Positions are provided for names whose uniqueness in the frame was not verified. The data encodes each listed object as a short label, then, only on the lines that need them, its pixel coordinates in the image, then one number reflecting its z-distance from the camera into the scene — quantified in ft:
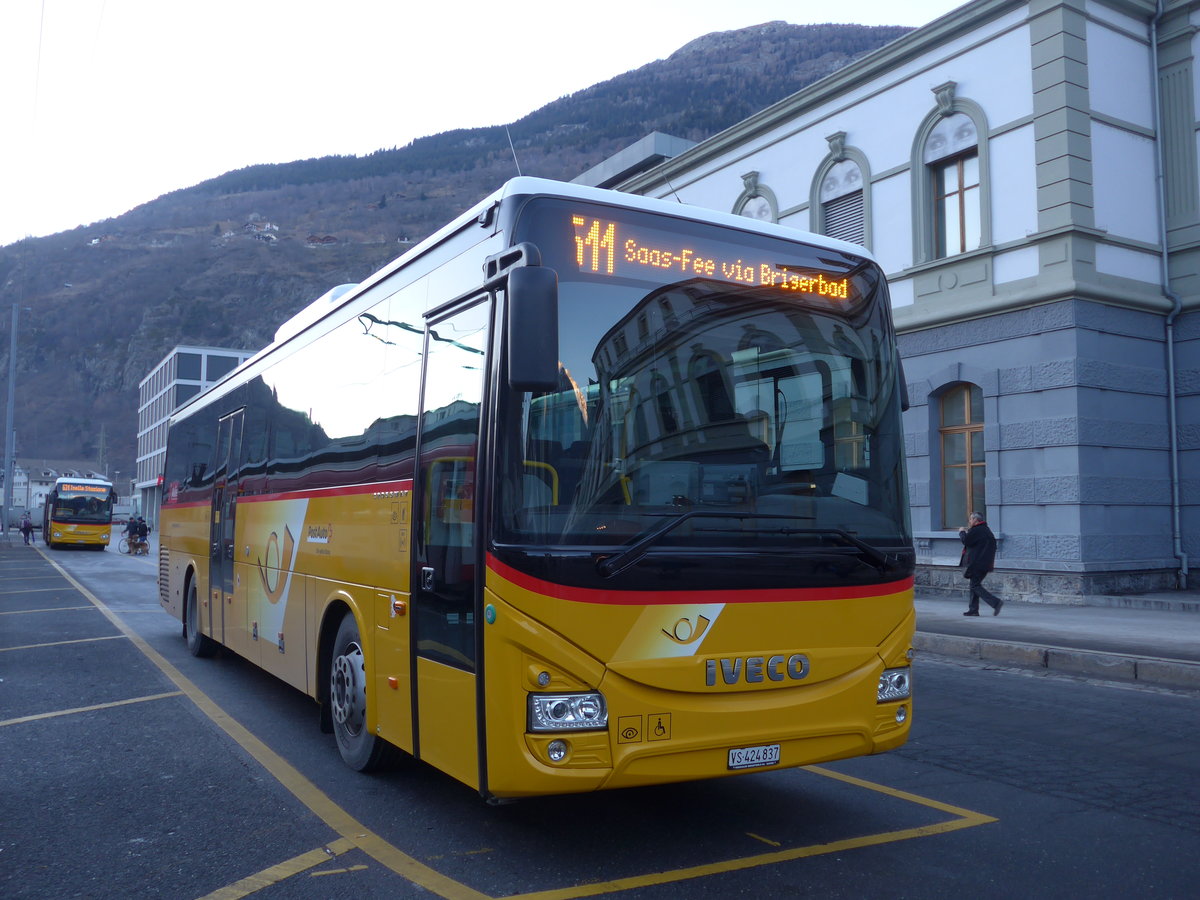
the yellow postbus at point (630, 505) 13.55
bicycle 138.72
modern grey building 344.08
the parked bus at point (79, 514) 148.56
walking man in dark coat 49.03
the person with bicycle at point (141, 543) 138.72
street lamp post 153.58
